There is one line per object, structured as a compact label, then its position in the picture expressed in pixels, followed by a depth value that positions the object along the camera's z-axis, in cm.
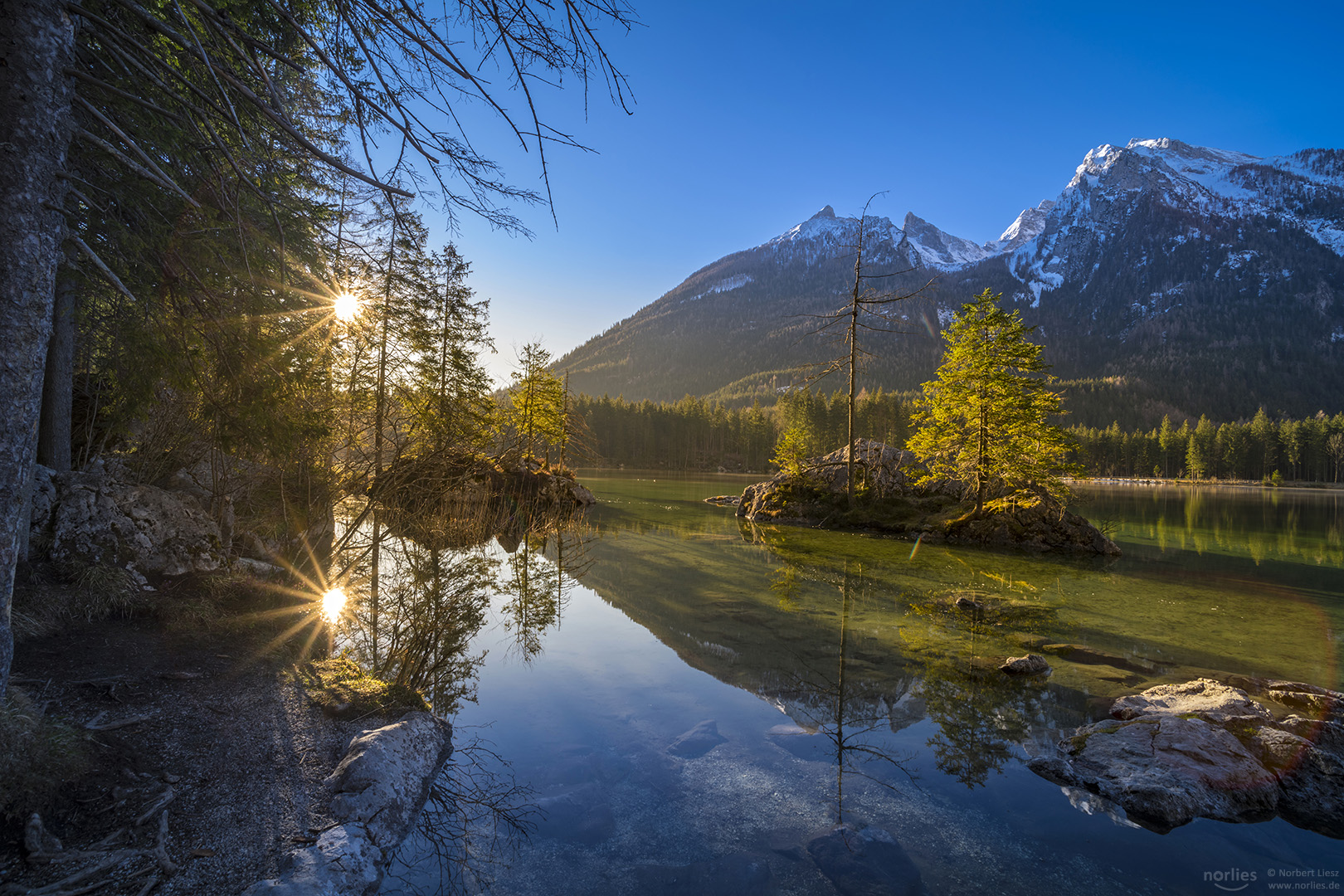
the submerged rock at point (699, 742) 466
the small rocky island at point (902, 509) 1631
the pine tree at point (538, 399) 2889
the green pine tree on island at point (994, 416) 1612
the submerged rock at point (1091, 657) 659
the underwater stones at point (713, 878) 307
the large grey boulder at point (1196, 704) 482
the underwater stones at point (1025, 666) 624
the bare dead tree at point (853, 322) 1736
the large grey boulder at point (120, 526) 581
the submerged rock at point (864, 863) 310
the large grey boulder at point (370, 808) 276
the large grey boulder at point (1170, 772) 384
